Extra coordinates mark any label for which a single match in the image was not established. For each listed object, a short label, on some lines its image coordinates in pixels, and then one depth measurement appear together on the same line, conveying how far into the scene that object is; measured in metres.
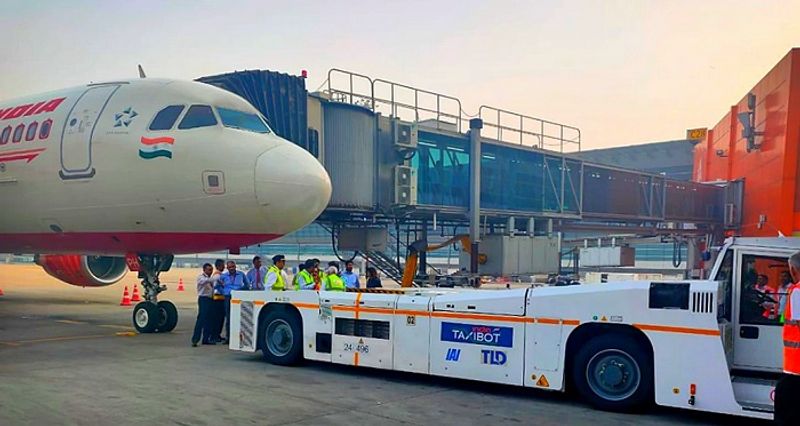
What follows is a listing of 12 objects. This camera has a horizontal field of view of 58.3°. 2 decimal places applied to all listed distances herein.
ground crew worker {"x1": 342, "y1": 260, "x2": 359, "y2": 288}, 14.59
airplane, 12.89
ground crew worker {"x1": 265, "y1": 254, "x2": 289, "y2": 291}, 13.15
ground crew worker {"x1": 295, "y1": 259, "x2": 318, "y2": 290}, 13.95
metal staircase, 22.28
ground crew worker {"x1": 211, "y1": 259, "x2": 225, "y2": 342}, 13.73
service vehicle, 7.95
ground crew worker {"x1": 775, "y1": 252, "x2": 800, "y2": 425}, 5.81
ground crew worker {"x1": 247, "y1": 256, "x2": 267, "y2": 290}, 14.74
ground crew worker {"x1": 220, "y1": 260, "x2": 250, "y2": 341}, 13.86
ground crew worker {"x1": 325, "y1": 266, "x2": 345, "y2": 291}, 13.14
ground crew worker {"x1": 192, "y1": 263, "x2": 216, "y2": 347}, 13.62
